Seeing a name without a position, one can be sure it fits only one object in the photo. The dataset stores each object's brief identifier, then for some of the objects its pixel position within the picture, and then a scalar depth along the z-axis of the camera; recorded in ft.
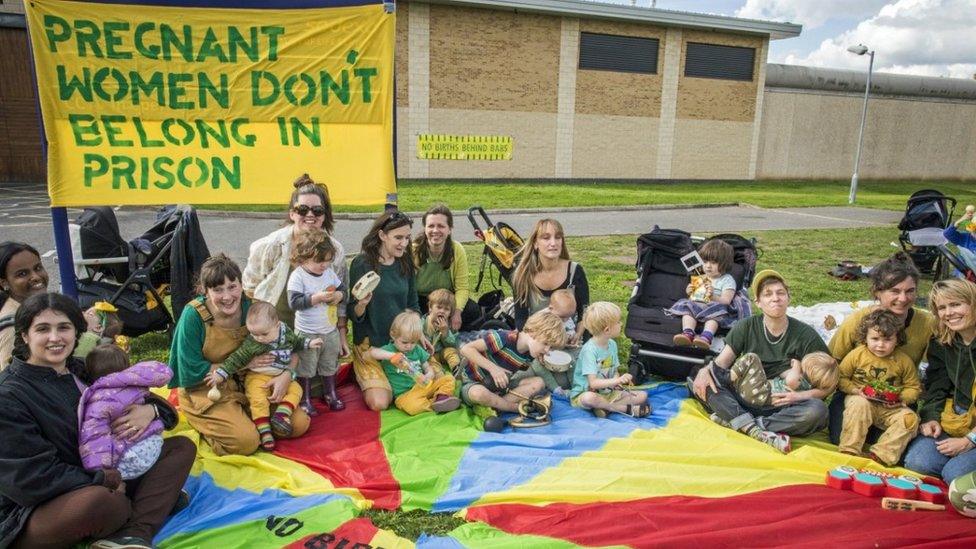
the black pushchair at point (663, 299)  17.87
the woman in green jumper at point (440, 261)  17.24
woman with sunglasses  15.58
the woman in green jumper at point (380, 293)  16.02
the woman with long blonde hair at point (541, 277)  17.16
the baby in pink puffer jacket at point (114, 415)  9.91
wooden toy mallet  11.39
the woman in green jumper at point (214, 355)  13.21
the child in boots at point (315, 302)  14.79
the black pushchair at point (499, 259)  19.44
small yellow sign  76.88
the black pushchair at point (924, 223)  30.97
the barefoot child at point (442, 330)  16.53
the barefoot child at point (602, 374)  15.17
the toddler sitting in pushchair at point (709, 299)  17.34
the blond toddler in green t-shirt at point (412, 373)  15.55
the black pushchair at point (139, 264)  18.48
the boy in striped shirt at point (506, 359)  15.37
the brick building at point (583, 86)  75.25
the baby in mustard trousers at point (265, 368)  13.60
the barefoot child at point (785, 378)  14.01
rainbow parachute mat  10.62
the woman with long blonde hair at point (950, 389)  12.55
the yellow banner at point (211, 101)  16.12
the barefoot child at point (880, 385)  13.23
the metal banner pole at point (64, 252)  16.56
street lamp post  72.57
